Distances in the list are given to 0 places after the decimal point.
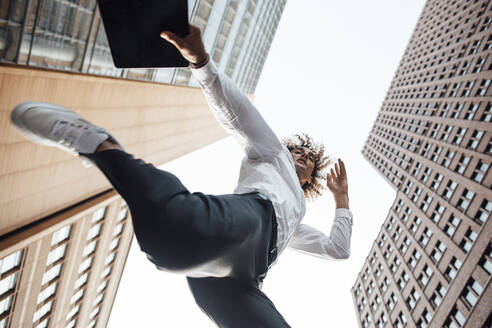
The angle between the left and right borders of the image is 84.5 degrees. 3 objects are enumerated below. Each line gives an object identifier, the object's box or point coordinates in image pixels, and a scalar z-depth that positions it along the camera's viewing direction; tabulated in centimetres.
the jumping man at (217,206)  188
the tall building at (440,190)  2403
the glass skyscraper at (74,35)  727
